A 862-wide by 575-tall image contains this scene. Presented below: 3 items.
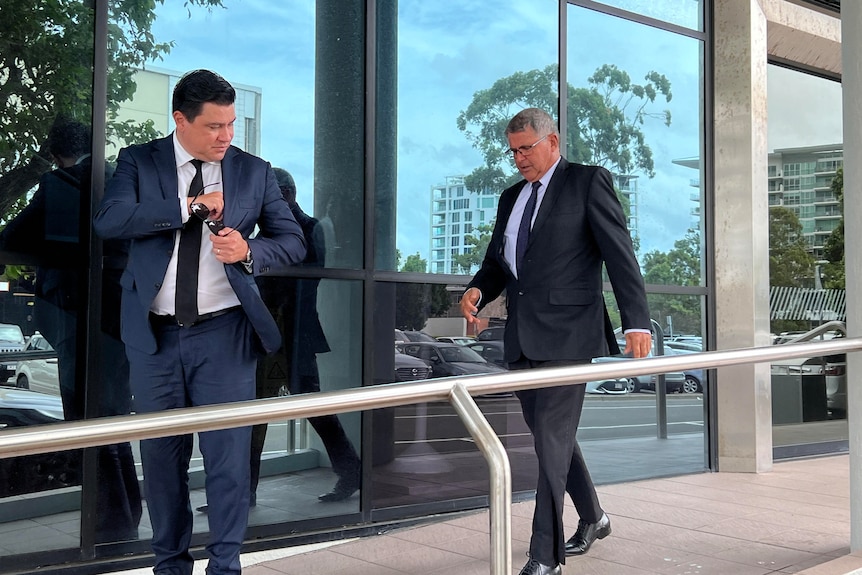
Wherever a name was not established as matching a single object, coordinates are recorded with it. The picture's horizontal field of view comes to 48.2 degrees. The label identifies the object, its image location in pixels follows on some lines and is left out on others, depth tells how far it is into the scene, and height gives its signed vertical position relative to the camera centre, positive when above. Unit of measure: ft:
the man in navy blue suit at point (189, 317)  9.36 -0.02
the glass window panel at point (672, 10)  18.45 +6.11
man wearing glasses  11.03 +0.44
